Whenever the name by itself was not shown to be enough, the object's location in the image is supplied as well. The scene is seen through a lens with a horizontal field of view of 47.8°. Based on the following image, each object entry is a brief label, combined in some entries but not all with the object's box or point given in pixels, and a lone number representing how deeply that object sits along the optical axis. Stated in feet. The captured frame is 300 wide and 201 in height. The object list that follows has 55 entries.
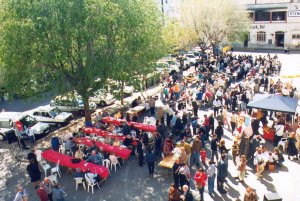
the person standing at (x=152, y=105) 73.56
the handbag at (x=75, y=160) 48.37
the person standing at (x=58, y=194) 40.40
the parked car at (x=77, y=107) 78.64
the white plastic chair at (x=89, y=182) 44.91
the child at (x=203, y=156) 49.75
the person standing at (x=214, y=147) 49.49
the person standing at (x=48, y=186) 41.83
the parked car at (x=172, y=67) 110.46
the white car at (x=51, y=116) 72.28
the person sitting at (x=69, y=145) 54.34
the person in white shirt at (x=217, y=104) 66.90
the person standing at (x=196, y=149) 48.98
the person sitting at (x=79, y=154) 49.90
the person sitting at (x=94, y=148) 51.21
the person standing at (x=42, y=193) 40.65
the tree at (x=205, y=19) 121.70
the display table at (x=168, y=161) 47.66
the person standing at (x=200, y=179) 39.83
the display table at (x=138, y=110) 70.69
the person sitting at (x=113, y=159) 49.85
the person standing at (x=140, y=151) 50.21
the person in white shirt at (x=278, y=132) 53.01
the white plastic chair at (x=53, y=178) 45.29
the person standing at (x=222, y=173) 41.63
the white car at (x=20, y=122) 66.13
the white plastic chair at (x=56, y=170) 49.07
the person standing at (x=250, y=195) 34.60
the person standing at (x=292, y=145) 49.70
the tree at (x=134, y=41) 59.28
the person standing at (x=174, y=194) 36.09
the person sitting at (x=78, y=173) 45.57
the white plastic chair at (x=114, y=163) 50.17
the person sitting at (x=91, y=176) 44.98
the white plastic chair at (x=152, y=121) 64.08
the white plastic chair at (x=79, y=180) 45.64
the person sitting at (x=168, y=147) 50.83
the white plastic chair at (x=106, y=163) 49.62
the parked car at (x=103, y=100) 84.12
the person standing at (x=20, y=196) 39.04
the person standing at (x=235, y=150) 48.96
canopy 55.32
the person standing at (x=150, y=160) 46.39
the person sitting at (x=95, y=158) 47.60
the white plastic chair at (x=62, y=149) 55.35
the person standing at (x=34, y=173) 46.51
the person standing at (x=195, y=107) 67.92
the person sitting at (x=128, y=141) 53.26
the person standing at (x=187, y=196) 36.18
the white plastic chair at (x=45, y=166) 49.88
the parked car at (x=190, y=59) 124.12
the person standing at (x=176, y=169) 43.05
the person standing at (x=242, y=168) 43.52
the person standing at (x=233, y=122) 59.31
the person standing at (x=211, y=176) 40.96
